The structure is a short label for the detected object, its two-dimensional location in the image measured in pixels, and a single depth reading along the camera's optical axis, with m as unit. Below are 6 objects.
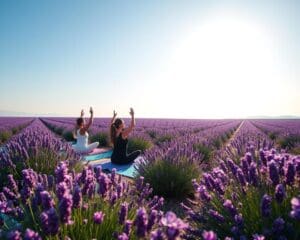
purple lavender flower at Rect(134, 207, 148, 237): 1.52
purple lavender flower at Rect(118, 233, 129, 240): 1.56
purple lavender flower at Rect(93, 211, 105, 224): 2.00
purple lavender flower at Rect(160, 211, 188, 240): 1.23
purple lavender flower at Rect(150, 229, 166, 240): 1.33
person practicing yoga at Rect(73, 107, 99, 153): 10.71
